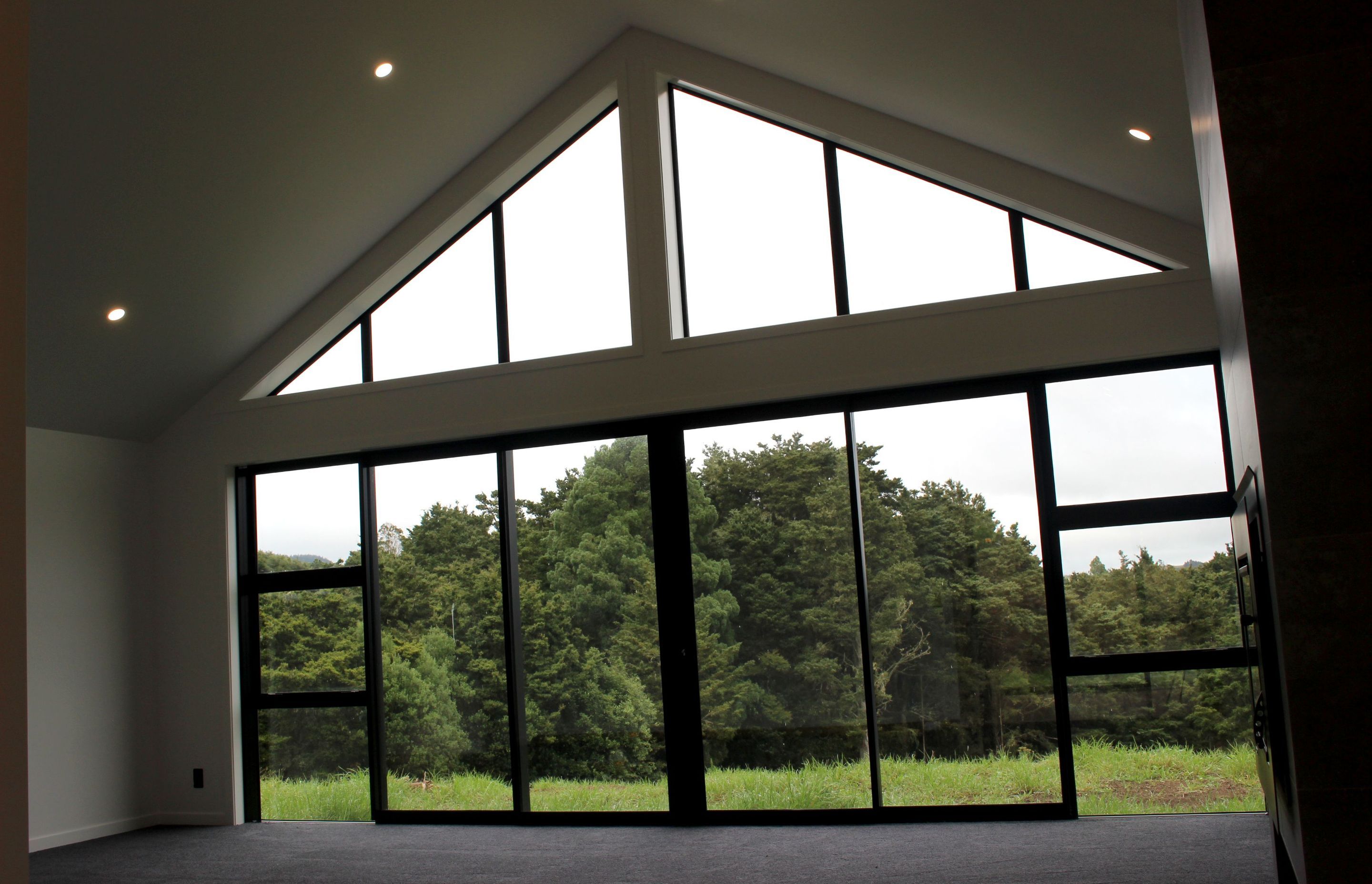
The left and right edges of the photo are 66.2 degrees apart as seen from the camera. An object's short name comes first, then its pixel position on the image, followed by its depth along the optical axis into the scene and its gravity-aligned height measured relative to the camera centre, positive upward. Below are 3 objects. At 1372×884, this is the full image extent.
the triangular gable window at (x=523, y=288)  6.59 +2.03
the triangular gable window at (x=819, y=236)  5.85 +1.99
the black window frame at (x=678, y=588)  5.47 +0.06
